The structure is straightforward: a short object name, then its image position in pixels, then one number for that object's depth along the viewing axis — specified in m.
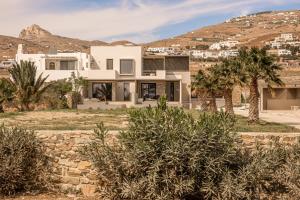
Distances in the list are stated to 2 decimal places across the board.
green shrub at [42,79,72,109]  39.05
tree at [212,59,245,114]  27.17
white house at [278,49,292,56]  104.03
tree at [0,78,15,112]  36.31
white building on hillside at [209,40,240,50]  137.61
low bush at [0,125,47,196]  11.20
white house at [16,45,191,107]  47.50
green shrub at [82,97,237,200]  10.02
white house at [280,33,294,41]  132.00
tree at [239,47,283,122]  25.94
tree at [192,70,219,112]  34.38
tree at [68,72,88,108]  42.91
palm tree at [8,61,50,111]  36.38
